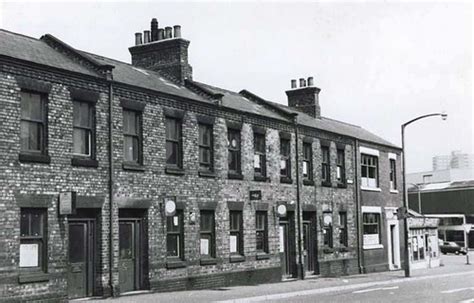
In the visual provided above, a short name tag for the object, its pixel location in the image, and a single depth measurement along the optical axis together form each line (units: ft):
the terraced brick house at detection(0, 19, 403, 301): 56.29
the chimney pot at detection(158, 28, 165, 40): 85.92
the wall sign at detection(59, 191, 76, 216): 57.47
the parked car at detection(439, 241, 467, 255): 216.54
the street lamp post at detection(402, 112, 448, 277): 97.29
